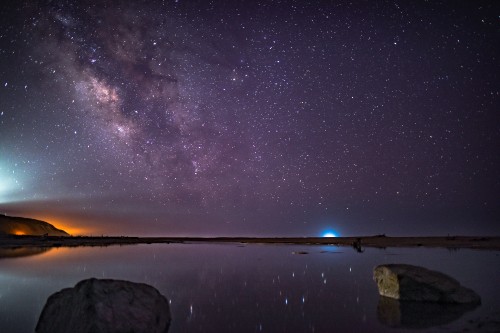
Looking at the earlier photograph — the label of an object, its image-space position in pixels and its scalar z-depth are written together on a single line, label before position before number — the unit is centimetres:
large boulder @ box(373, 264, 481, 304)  1482
